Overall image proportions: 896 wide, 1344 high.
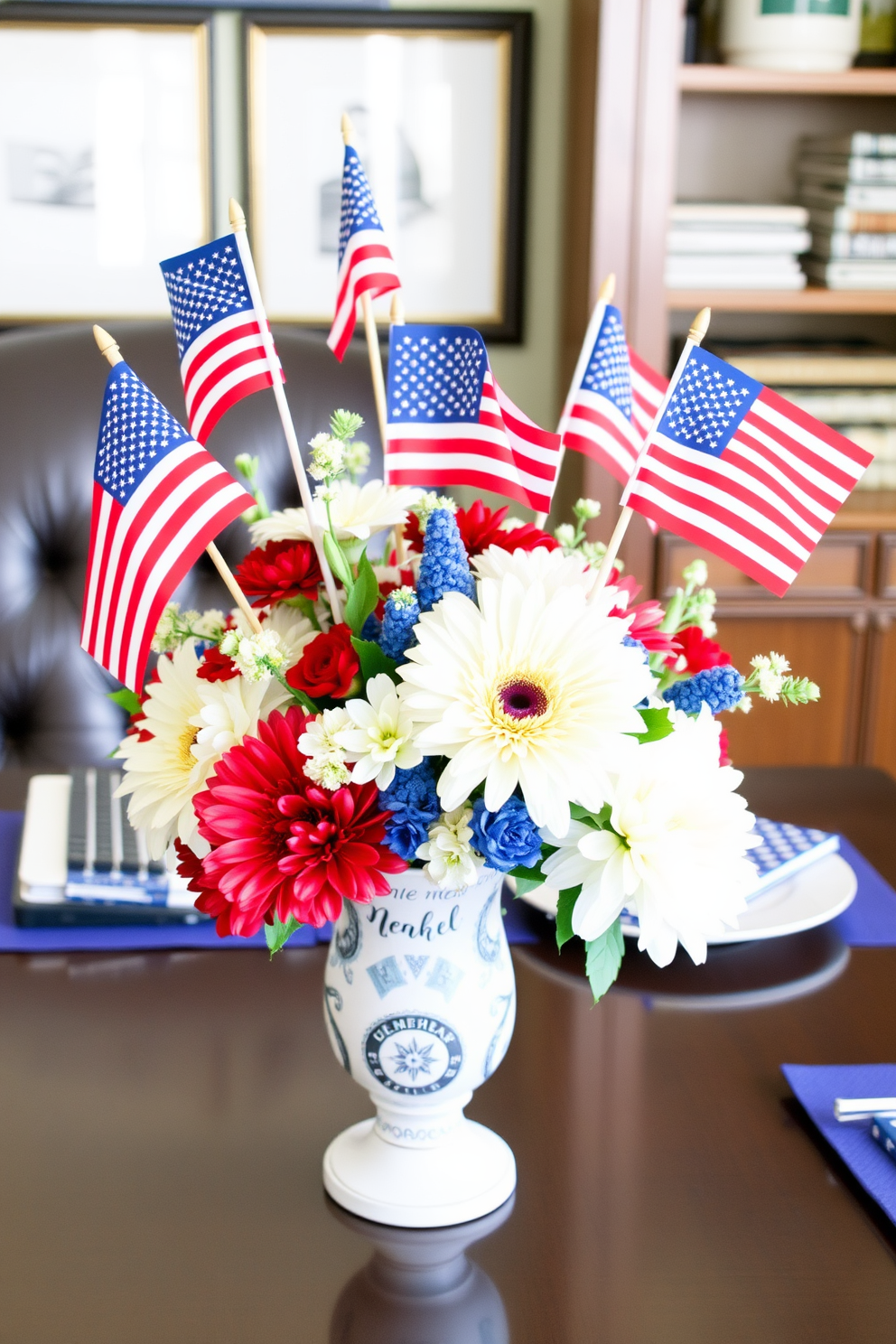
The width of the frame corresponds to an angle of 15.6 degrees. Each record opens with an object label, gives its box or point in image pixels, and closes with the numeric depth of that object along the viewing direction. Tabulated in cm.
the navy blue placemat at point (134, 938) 228
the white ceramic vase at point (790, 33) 438
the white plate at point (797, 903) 229
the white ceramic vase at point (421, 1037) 192
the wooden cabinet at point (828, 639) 462
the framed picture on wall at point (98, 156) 463
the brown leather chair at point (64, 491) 302
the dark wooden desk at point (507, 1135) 189
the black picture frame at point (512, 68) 464
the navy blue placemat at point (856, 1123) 199
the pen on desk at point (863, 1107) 204
